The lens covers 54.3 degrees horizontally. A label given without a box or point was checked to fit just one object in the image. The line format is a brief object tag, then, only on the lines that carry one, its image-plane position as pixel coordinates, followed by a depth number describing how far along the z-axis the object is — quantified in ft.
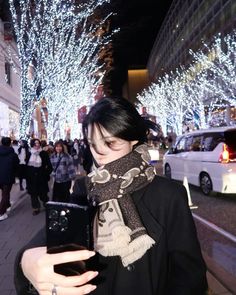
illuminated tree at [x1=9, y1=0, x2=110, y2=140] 26.93
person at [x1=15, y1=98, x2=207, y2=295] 2.56
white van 18.00
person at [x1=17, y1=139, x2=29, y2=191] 17.73
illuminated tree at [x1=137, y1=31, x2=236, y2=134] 50.35
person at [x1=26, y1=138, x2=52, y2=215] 17.05
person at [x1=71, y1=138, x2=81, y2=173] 34.79
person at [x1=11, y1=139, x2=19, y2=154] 26.90
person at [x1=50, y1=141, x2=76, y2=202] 15.62
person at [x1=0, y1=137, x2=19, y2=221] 16.22
